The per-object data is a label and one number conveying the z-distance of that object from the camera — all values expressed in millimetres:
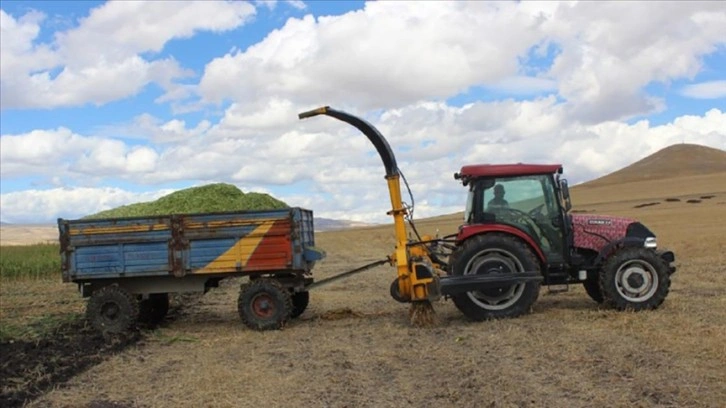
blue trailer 10812
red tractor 10273
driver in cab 10680
